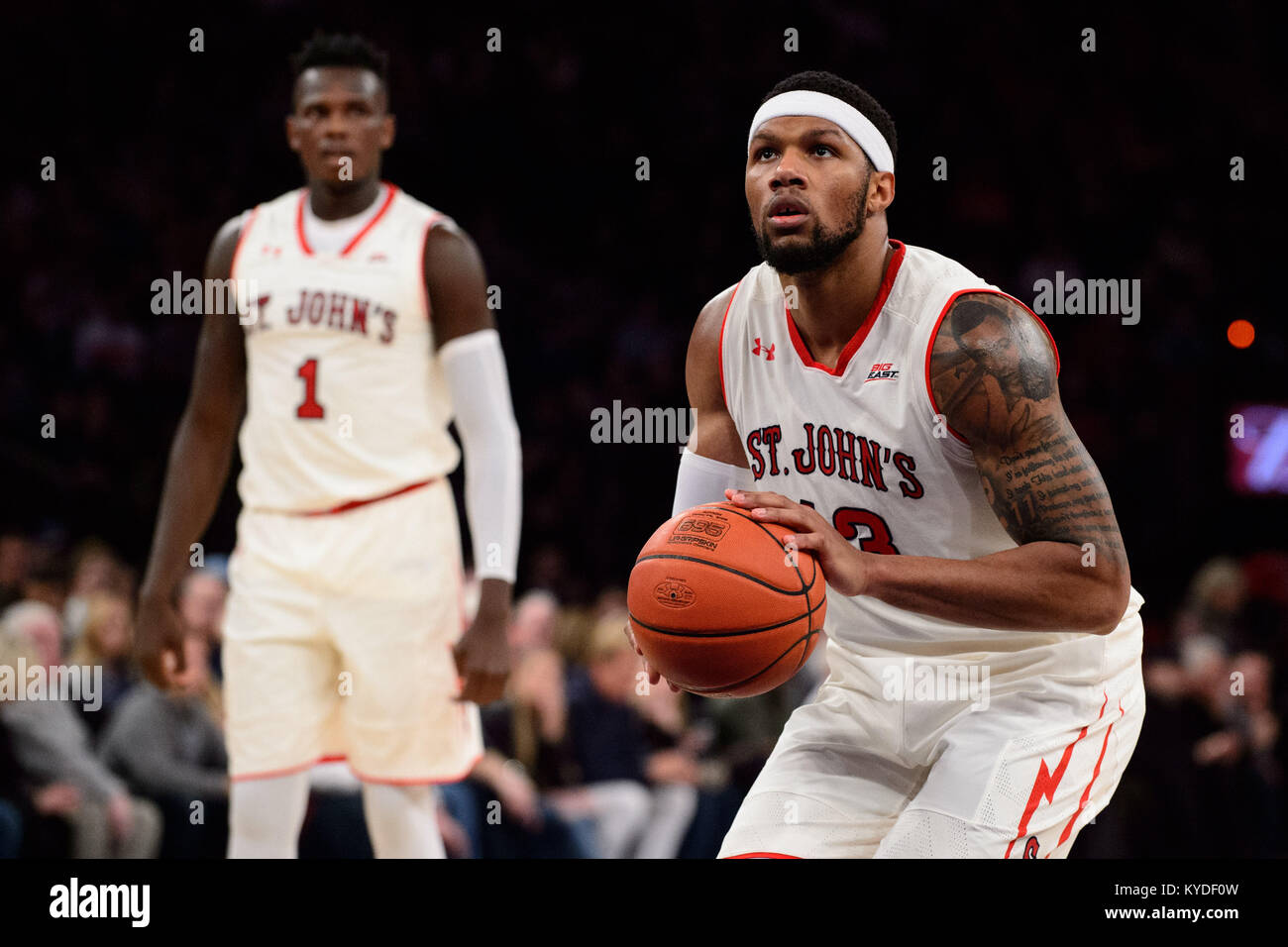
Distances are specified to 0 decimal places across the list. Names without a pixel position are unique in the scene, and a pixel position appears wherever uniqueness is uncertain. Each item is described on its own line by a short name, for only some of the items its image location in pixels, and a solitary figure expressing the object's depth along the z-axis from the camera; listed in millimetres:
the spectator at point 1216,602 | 6512
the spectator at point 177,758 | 5086
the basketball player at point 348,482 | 3973
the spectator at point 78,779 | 4992
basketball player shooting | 2496
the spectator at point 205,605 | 5297
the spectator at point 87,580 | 5594
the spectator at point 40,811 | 4965
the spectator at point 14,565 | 5723
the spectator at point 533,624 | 5531
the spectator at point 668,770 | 5543
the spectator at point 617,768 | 5418
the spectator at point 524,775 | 5277
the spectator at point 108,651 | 5359
